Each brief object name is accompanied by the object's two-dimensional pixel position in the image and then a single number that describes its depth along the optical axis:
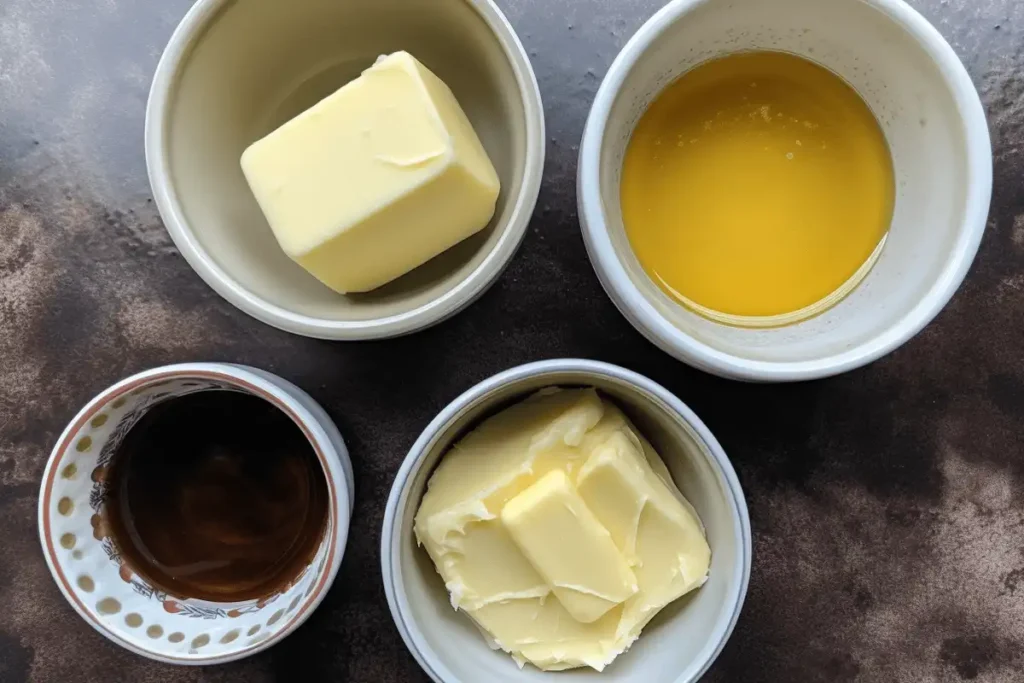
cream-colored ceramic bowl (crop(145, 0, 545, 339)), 0.24
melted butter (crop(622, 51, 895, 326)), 0.28
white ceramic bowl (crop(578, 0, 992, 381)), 0.24
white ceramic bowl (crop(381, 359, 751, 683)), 0.24
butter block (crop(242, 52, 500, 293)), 0.24
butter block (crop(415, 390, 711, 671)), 0.25
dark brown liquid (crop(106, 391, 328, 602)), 0.29
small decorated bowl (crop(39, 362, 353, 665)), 0.26
